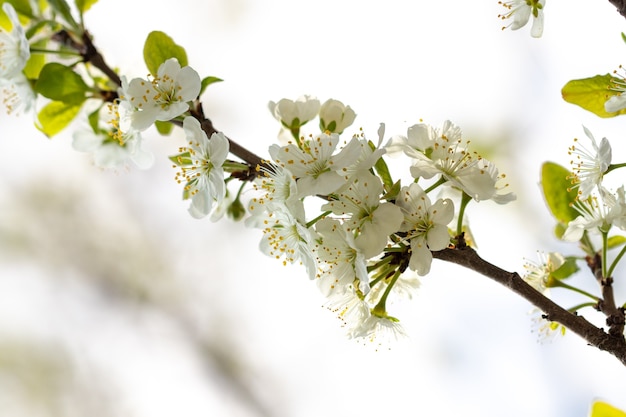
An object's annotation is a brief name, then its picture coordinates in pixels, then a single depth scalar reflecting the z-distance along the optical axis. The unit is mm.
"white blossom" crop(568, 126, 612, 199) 797
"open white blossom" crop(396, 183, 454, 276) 787
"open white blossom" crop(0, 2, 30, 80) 837
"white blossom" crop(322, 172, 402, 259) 785
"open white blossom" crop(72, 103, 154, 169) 864
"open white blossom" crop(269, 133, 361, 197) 785
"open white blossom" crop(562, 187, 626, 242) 799
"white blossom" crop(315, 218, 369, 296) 789
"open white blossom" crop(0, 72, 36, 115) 848
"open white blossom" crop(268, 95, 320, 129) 822
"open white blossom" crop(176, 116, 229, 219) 801
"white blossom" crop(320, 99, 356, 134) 817
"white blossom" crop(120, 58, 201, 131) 809
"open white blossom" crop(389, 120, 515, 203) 795
